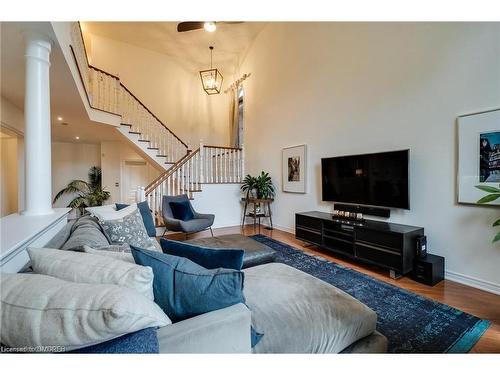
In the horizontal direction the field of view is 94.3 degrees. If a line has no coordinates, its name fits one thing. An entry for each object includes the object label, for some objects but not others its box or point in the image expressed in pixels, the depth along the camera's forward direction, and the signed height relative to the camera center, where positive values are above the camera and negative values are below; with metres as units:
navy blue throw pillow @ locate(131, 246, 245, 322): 0.93 -0.42
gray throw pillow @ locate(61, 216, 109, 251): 1.38 -0.34
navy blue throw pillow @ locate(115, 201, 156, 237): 3.06 -0.44
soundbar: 3.09 -0.35
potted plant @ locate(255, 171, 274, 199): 5.11 -0.04
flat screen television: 2.80 +0.08
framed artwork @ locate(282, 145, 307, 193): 4.41 +0.32
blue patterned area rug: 1.57 -1.06
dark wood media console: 2.51 -0.69
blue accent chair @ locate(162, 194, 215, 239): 3.87 -0.61
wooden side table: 5.08 -0.55
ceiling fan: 3.91 +2.83
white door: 6.87 +0.27
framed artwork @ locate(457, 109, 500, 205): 2.18 +0.30
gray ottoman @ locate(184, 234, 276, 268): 2.23 -0.63
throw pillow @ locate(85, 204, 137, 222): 2.16 -0.26
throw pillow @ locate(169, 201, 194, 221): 4.19 -0.46
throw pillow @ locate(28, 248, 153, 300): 0.83 -0.31
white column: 1.98 +0.54
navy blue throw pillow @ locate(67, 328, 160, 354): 0.64 -0.45
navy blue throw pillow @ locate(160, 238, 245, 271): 1.16 -0.36
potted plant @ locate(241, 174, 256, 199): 5.24 -0.02
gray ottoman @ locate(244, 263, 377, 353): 1.06 -0.66
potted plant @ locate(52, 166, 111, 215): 6.19 -0.16
